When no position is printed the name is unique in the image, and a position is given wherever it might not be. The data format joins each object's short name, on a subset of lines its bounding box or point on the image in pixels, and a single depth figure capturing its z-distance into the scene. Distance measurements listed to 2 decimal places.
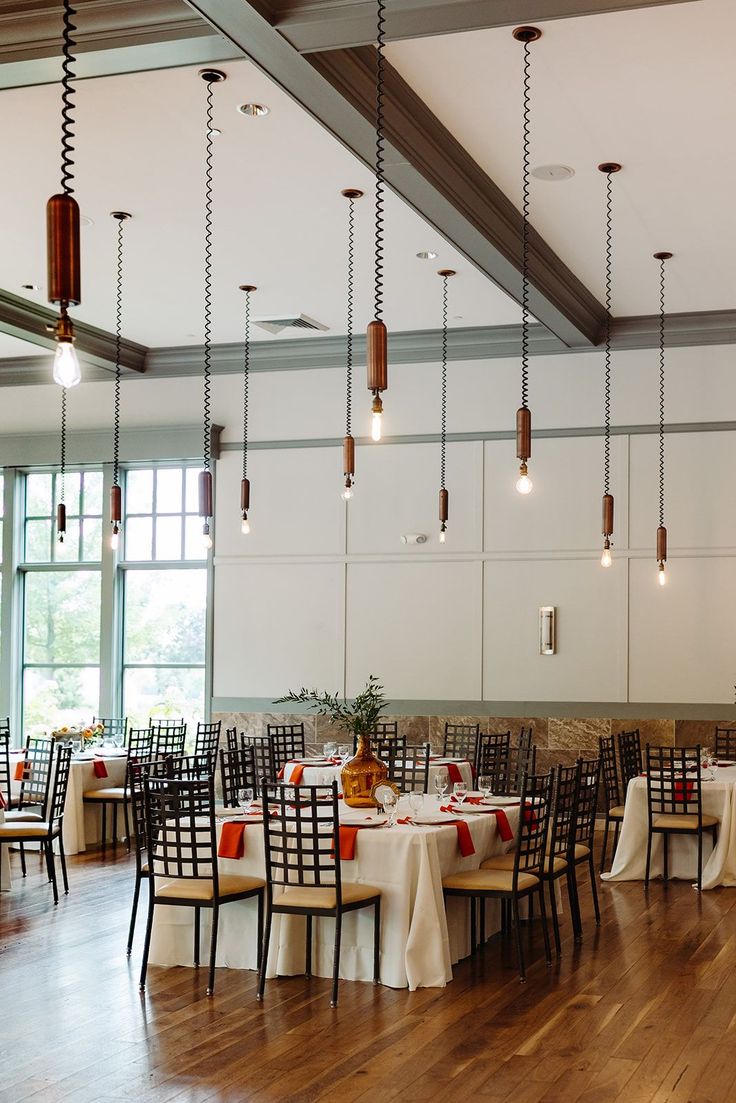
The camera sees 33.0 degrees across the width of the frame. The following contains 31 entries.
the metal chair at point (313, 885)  6.21
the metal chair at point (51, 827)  8.51
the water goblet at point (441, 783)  7.50
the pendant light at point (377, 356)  4.76
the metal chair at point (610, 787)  10.01
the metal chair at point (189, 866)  6.46
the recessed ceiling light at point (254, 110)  6.86
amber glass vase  7.64
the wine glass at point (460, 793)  7.92
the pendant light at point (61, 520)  11.46
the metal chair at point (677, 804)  9.02
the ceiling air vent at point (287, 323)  11.90
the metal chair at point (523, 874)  6.62
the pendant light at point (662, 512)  9.92
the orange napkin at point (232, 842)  6.86
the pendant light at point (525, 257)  6.02
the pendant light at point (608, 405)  7.88
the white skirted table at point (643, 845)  9.41
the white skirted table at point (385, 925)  6.43
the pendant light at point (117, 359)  8.88
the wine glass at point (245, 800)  7.23
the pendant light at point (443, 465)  10.41
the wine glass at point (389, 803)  7.06
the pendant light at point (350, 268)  8.29
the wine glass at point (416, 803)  6.93
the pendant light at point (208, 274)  6.46
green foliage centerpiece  7.64
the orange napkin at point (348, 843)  6.60
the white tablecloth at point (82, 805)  10.60
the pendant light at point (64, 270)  2.97
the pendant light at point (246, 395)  10.78
